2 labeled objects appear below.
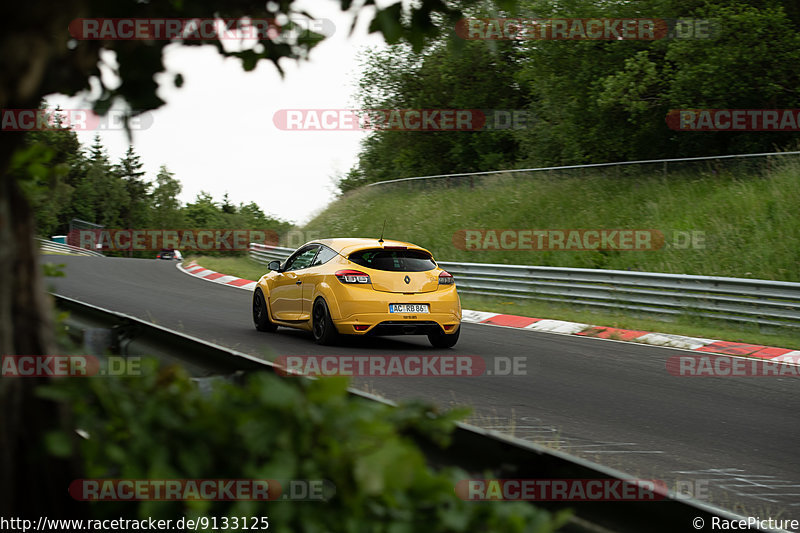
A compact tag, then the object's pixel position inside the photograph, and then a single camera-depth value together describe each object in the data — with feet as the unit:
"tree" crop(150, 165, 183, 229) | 427.33
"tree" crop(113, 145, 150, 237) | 397.60
